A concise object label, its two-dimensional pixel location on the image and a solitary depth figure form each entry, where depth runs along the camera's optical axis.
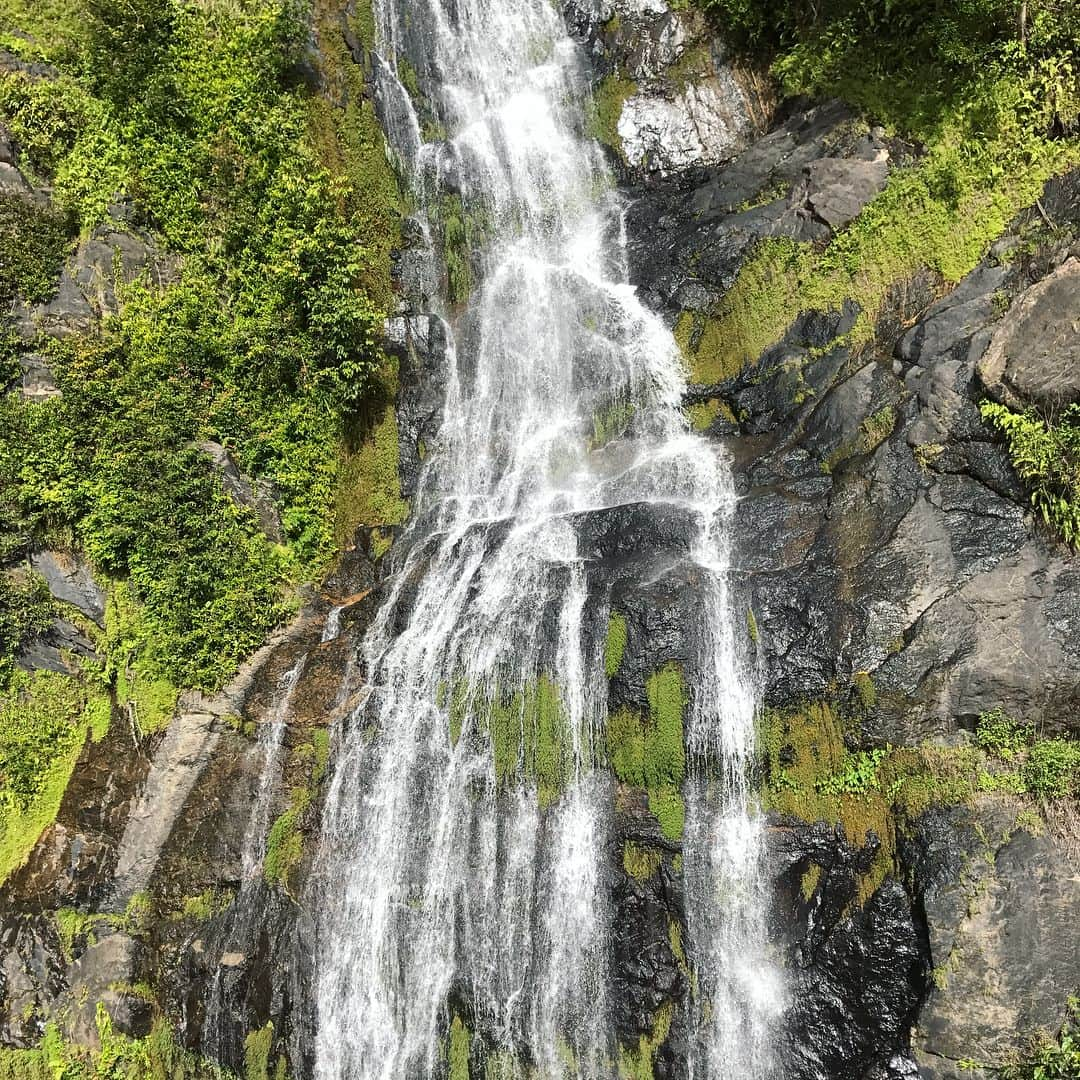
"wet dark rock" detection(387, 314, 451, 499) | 13.47
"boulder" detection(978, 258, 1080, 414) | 8.45
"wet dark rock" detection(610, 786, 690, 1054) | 7.99
